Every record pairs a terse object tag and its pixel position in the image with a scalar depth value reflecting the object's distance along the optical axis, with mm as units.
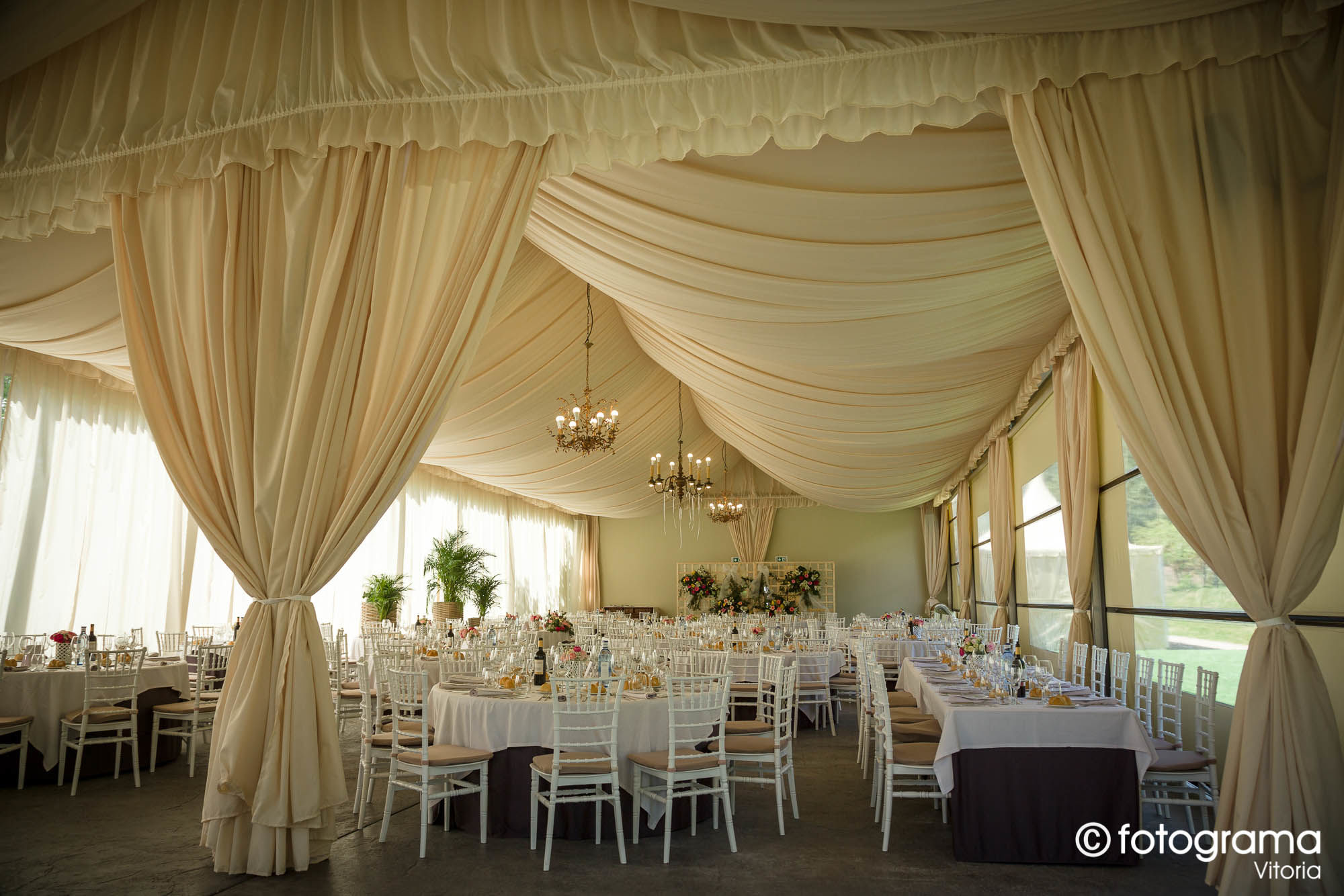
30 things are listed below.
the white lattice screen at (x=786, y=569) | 19047
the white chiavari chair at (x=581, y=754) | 4402
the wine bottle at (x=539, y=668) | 5457
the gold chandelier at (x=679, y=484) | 12133
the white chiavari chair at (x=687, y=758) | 4559
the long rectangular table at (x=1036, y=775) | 4211
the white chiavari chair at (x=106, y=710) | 5930
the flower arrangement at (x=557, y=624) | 7871
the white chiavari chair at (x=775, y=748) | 4875
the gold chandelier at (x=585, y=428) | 8688
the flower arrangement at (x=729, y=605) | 17680
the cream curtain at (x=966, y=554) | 14648
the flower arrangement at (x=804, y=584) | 18500
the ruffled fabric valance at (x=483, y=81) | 3119
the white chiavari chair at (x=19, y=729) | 5719
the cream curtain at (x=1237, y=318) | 2846
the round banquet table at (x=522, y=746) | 4785
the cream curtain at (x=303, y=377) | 3832
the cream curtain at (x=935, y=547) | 17859
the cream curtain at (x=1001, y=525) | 10469
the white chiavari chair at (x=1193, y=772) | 4348
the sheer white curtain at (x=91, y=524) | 7883
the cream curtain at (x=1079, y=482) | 7020
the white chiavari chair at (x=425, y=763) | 4531
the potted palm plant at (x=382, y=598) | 13000
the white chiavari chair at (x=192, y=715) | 6395
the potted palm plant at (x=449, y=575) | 14602
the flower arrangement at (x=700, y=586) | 19000
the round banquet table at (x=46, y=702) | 6035
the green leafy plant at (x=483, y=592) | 15367
